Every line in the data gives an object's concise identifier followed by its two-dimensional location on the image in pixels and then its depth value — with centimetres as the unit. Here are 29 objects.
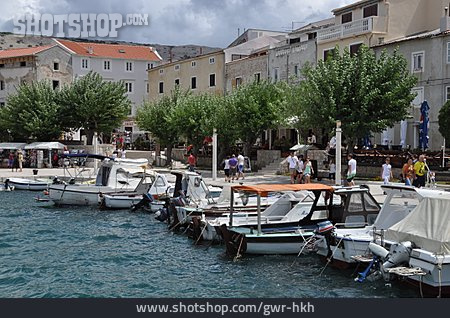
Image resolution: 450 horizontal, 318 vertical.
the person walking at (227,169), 3758
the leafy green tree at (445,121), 3459
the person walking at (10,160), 5203
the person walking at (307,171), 3206
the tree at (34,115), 5278
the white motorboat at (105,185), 3091
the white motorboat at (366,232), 1642
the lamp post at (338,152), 2947
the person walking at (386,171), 2844
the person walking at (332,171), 3353
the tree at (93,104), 5319
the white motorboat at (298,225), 1859
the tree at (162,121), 5100
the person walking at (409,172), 2653
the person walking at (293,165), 3325
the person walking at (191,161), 4181
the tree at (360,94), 3366
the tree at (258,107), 4166
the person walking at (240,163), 3747
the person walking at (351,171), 2891
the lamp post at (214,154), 3809
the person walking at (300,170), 3275
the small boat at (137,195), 2953
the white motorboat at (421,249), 1386
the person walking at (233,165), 3750
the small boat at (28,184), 3866
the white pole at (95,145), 4838
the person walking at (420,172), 2564
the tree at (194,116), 4700
